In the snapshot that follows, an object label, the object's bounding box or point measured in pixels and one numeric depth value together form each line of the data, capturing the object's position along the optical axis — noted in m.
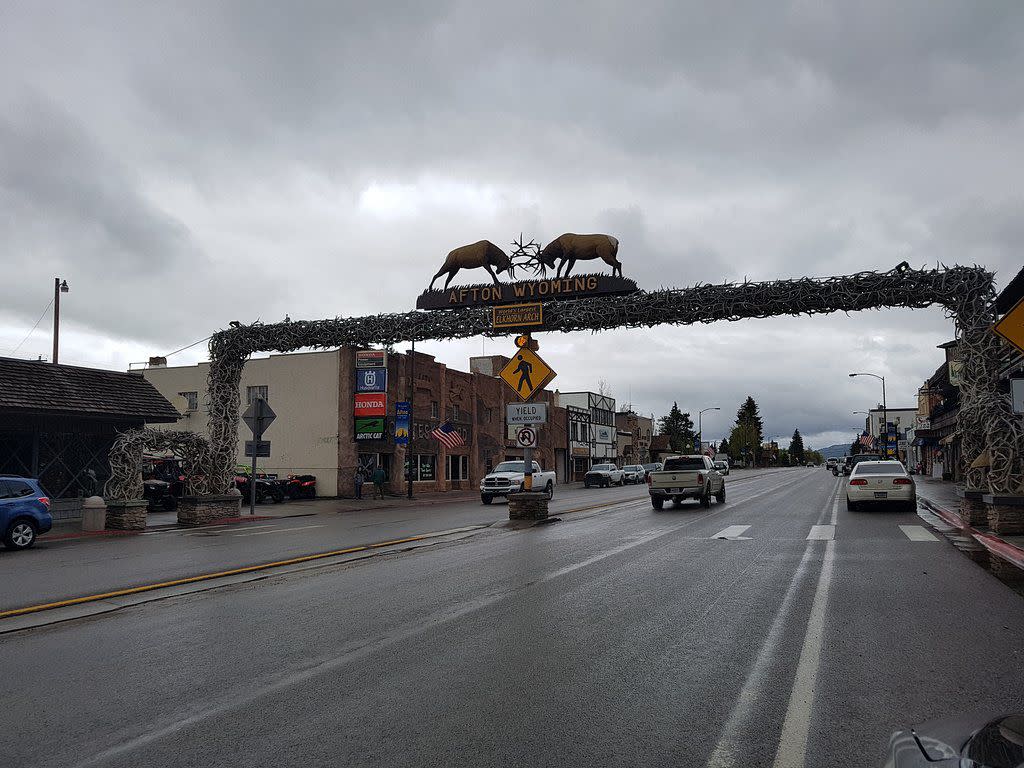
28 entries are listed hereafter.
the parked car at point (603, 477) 53.50
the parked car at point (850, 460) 61.53
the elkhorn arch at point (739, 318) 16.73
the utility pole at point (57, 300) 37.00
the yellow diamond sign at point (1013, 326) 7.57
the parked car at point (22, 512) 15.77
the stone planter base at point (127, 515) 20.08
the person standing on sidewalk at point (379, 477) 36.16
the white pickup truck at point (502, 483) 32.75
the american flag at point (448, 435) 40.62
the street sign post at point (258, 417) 24.38
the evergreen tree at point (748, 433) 157.19
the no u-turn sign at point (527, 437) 20.16
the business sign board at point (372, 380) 39.12
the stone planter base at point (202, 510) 22.33
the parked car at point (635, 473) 58.19
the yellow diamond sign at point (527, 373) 20.78
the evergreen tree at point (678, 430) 124.56
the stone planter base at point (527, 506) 20.28
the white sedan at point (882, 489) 23.16
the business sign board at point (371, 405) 38.94
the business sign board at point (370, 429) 38.72
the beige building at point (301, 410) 38.41
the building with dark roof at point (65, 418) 23.28
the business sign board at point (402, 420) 38.09
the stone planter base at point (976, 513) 17.39
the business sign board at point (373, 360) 39.38
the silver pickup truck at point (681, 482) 25.23
